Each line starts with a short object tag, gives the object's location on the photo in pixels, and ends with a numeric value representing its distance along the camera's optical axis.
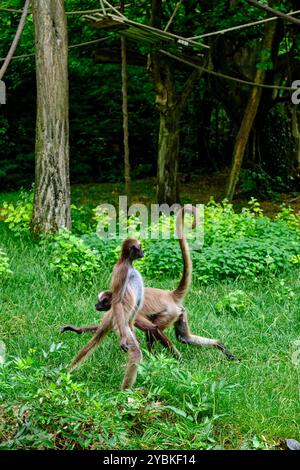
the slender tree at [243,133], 12.19
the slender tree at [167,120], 12.18
